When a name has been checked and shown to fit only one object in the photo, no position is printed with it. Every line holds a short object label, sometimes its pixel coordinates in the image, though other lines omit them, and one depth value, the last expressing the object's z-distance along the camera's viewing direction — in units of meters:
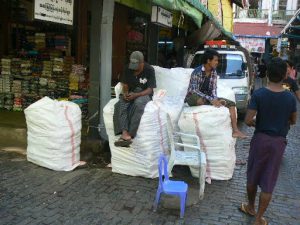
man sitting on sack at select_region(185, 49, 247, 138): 6.12
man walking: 4.20
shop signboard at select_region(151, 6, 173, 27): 8.39
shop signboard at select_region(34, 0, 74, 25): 5.66
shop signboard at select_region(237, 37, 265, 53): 35.31
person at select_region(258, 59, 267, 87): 20.08
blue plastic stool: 4.53
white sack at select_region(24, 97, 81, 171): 5.88
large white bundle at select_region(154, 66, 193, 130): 6.86
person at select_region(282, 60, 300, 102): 6.22
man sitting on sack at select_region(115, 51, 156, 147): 5.65
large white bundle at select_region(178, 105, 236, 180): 5.77
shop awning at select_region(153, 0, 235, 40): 6.42
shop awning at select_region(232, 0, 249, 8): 23.32
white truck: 11.05
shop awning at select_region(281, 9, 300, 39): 27.18
